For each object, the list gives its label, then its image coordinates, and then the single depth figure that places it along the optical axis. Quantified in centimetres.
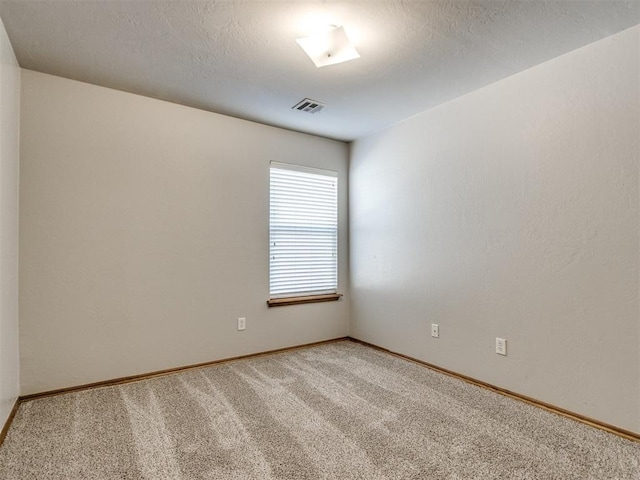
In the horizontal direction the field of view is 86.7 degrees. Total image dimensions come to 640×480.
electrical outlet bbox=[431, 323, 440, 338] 309
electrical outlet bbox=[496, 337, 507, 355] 259
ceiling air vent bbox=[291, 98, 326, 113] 297
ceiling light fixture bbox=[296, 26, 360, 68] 196
